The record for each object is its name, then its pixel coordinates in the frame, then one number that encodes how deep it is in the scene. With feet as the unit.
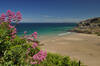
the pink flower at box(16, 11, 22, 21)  7.91
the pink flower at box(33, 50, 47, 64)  6.09
